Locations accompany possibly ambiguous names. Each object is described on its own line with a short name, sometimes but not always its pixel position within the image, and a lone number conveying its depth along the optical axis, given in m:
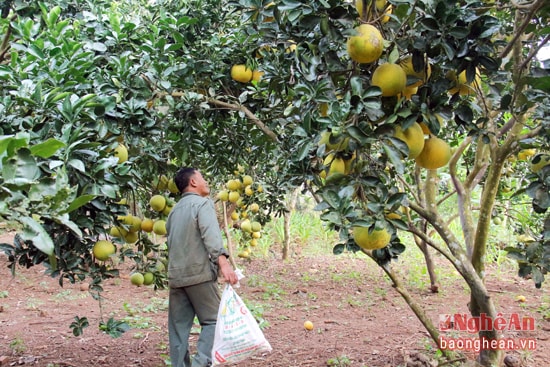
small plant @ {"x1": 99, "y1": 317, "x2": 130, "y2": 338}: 2.81
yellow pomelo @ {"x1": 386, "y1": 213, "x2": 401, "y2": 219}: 1.77
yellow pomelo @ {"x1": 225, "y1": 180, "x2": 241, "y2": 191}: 5.05
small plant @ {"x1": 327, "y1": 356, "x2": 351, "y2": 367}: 3.56
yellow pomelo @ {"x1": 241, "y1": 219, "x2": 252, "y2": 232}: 6.07
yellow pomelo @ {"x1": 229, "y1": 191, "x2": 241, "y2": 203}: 5.07
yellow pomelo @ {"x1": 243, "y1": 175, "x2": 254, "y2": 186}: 4.94
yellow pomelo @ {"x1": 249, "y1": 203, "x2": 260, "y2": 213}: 5.48
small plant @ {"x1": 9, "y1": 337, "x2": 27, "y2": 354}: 3.90
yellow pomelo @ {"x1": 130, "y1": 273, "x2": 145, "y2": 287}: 3.09
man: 3.10
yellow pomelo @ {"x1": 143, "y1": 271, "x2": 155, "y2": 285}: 3.17
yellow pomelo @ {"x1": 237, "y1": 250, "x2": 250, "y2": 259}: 7.16
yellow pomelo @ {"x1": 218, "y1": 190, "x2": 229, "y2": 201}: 5.22
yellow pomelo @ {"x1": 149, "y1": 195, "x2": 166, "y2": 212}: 3.16
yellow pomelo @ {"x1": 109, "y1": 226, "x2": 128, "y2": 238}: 2.53
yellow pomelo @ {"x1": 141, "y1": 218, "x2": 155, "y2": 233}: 3.04
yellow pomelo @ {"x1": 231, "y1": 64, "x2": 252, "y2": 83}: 3.12
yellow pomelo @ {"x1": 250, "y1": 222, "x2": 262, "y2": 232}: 5.91
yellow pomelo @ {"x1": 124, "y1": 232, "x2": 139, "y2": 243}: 2.82
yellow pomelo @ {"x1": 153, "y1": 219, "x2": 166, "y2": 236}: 3.14
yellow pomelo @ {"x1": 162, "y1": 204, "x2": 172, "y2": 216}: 3.28
